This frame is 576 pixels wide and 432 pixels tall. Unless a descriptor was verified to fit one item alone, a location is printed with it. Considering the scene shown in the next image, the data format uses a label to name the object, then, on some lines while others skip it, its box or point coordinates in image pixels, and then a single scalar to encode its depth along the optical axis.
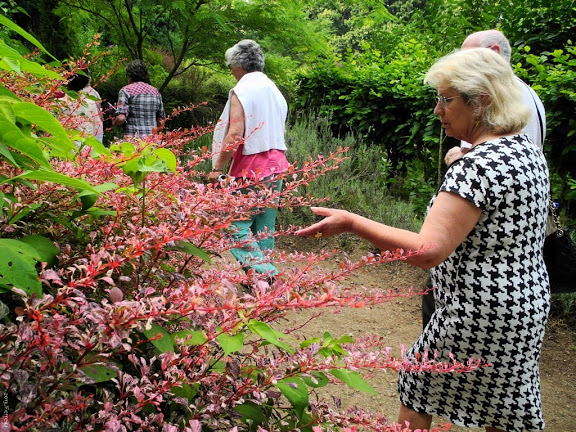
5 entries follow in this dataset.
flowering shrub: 0.85
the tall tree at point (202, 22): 8.16
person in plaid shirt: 6.15
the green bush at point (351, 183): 6.42
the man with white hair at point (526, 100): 2.53
